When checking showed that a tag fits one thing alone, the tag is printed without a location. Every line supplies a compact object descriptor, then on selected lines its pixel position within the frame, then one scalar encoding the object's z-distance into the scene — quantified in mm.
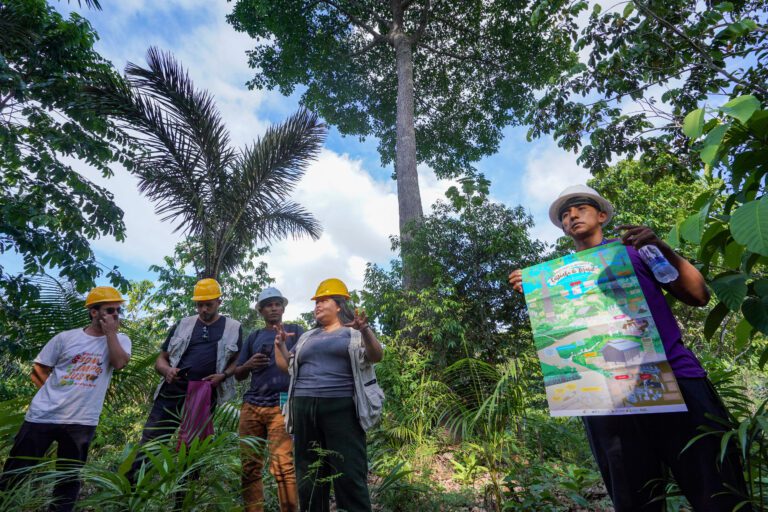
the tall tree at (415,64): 10906
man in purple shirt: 1311
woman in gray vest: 2336
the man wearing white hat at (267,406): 2793
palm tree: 5938
